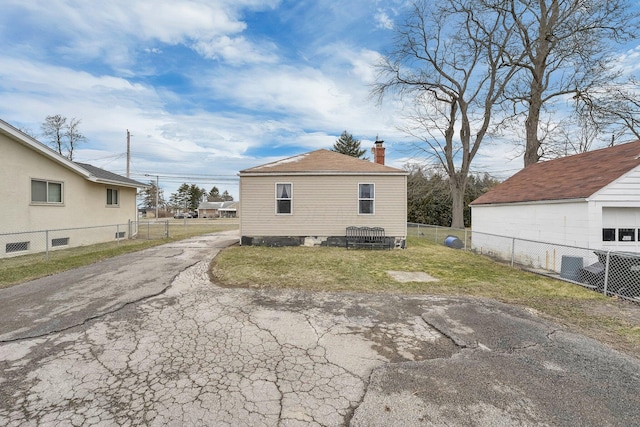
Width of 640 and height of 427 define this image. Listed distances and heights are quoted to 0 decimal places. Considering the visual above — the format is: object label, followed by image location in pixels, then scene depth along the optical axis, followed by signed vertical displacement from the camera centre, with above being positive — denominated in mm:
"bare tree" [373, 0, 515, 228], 19828 +9871
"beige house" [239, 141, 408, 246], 12000 +167
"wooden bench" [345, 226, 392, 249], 11758 -1201
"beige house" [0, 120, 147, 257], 9945 +669
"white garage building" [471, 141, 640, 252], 8125 +171
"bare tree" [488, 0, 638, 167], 15250 +9695
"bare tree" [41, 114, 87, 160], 25953 +7800
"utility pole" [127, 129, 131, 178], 24625 +5766
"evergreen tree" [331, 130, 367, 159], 39031 +9276
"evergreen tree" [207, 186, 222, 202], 88850 +5205
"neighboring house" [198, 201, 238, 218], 66500 +238
